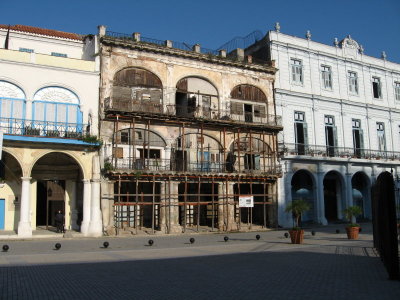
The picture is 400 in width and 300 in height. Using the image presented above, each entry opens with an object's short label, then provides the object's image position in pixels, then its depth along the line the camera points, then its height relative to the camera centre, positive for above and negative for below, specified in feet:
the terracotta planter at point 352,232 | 70.23 -4.79
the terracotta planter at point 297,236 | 64.08 -4.80
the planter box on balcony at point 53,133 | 81.71 +13.75
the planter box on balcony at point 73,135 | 83.38 +13.62
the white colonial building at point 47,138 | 80.07 +12.54
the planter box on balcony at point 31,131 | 80.18 +13.96
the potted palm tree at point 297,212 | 64.23 -1.41
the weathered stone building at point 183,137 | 89.51 +14.89
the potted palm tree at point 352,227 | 70.29 -4.01
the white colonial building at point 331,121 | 112.06 +22.31
